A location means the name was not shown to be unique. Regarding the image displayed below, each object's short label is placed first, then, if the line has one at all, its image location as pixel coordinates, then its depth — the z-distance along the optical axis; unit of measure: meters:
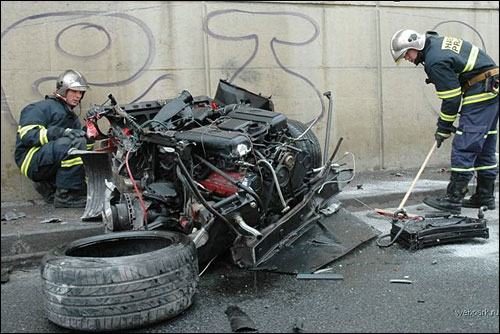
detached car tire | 2.57
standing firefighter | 4.96
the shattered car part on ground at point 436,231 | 3.97
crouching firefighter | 5.10
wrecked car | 2.62
